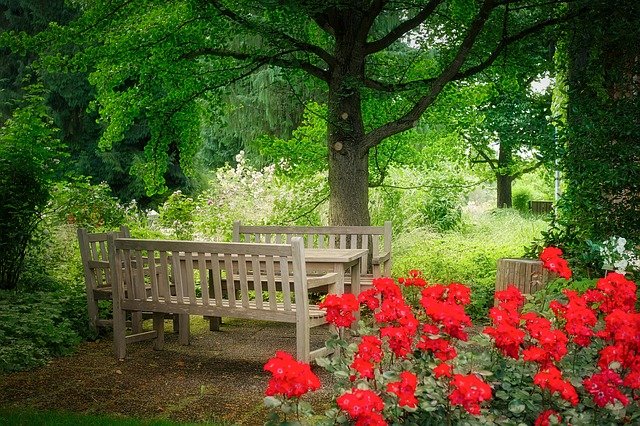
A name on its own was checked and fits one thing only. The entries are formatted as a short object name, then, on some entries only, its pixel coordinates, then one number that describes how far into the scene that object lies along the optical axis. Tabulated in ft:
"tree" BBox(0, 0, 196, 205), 65.92
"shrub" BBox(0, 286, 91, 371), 20.58
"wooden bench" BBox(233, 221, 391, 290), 26.73
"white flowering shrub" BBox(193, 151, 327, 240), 37.29
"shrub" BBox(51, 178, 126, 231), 32.53
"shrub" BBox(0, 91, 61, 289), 27.81
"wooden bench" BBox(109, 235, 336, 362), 18.66
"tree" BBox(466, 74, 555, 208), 30.96
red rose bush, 9.23
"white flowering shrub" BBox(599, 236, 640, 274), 22.97
